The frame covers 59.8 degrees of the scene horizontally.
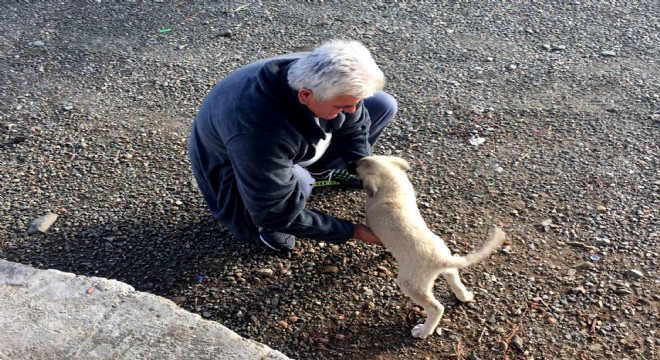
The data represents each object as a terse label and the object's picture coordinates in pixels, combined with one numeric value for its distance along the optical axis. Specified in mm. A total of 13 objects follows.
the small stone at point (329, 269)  3543
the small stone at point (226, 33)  6363
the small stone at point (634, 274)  3419
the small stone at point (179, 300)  3371
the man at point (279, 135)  2781
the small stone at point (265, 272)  3539
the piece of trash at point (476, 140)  4598
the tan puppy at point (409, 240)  2889
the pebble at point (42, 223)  3861
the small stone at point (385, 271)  3504
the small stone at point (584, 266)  3492
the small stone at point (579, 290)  3340
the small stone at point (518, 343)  3062
